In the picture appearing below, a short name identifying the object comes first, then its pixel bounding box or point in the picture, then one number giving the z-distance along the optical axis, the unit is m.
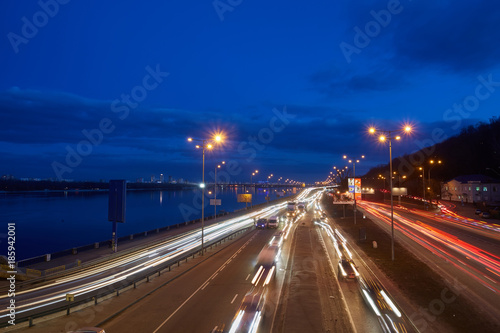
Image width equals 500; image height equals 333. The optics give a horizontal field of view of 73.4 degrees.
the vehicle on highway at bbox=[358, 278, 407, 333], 13.50
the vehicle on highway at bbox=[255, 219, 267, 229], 52.31
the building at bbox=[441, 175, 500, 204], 80.87
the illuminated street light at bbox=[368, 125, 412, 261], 25.77
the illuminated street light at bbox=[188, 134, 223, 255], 30.20
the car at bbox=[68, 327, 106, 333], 10.92
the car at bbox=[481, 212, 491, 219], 56.47
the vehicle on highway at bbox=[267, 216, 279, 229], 52.24
